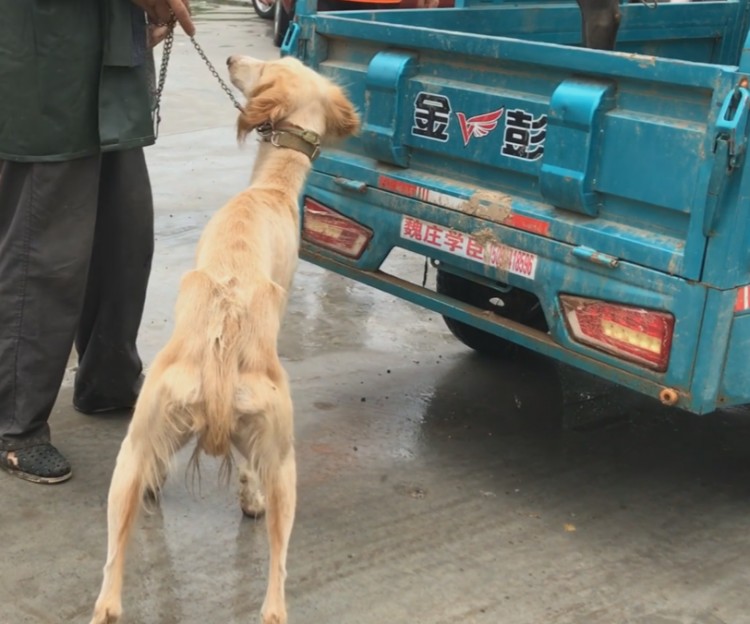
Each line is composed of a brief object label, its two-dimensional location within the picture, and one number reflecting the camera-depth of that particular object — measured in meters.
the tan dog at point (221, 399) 2.86
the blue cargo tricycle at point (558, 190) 3.30
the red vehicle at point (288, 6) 11.75
